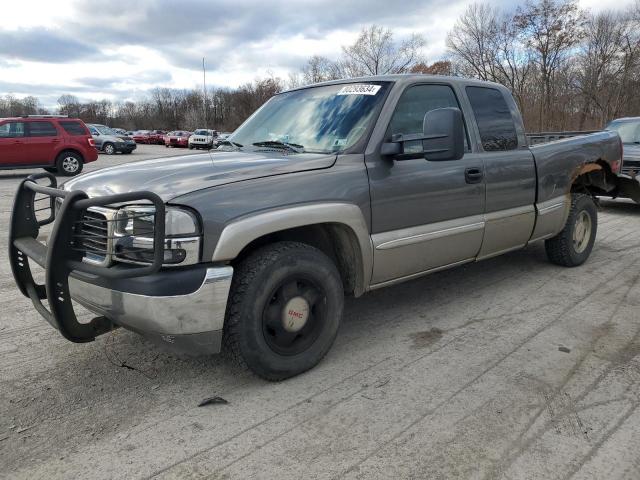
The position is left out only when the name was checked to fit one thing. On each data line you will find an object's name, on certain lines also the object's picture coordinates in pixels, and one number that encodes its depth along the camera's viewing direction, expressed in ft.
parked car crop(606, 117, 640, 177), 30.83
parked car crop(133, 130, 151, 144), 168.86
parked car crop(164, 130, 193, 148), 138.11
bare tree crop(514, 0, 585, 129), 108.78
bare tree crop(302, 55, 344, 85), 139.76
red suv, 49.24
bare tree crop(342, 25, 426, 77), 130.25
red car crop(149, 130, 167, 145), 164.00
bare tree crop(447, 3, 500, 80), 121.70
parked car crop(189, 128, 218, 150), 113.80
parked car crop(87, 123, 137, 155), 93.81
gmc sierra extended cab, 8.23
